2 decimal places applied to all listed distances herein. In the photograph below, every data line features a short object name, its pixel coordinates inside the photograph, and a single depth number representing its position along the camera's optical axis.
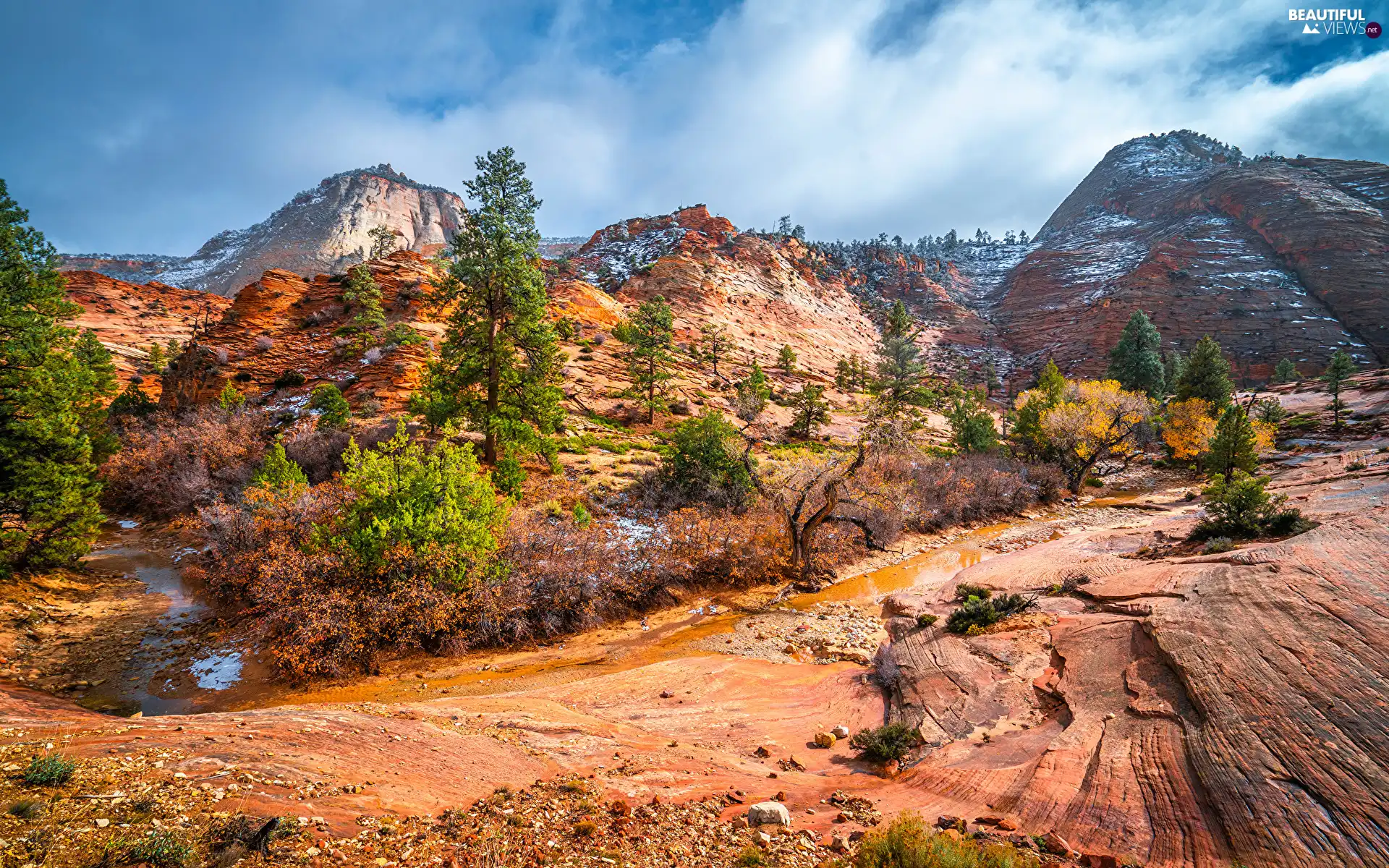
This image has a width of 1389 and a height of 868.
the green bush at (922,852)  4.09
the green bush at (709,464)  20.88
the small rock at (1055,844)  4.80
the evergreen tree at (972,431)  34.31
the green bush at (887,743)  7.50
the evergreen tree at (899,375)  32.88
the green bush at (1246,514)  12.63
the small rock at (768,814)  5.30
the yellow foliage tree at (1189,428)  35.62
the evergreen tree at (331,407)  23.70
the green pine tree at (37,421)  12.43
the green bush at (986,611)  11.25
